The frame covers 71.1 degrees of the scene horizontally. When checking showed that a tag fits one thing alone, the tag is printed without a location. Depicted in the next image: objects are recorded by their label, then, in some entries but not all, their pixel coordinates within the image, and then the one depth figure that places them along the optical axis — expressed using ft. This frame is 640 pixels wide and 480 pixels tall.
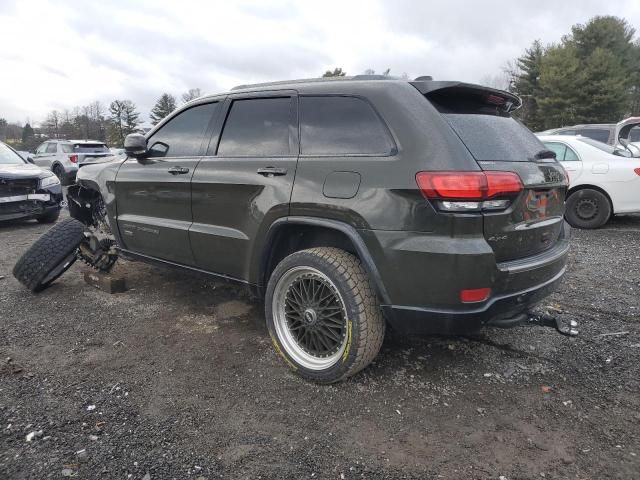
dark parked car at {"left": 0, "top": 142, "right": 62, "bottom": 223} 24.04
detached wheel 13.87
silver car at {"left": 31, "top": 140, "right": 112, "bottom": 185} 51.80
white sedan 22.65
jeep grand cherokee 7.44
